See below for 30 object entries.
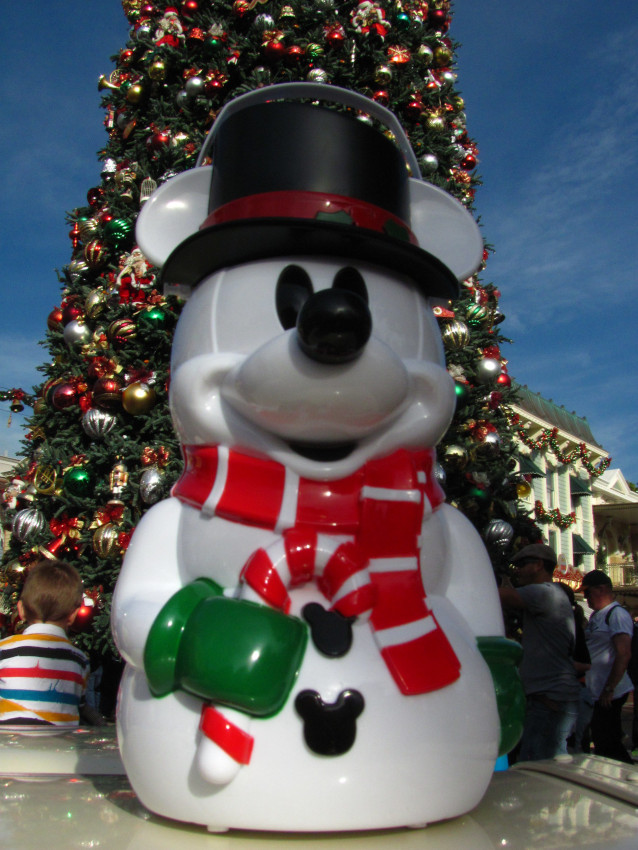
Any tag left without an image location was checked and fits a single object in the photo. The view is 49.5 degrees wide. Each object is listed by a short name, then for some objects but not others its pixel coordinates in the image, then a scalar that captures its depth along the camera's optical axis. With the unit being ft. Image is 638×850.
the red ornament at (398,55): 17.67
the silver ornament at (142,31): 18.17
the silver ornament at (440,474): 13.40
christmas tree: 14.80
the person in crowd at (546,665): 12.00
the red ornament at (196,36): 17.52
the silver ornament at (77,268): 17.93
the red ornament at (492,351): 16.60
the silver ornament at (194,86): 16.92
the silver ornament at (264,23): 16.97
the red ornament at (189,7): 17.72
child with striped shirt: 8.98
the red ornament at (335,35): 17.12
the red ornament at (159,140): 16.74
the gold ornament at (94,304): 16.24
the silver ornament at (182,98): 17.25
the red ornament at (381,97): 17.15
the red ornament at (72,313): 16.96
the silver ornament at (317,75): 16.51
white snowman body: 4.73
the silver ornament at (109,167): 18.25
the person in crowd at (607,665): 13.69
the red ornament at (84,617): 13.67
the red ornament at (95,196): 18.89
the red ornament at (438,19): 19.92
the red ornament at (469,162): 19.04
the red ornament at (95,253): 17.17
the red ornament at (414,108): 17.75
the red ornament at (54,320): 17.65
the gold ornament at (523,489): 15.96
